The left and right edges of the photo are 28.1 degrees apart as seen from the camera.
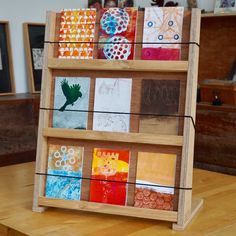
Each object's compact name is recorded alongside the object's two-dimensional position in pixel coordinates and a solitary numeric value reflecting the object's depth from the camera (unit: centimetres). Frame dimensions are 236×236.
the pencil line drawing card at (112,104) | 127
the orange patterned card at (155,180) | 123
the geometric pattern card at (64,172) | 130
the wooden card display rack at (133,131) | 121
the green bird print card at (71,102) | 131
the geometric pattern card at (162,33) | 124
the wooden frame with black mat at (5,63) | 277
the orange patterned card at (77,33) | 132
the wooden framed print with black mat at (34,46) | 290
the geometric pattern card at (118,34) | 128
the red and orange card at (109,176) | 127
